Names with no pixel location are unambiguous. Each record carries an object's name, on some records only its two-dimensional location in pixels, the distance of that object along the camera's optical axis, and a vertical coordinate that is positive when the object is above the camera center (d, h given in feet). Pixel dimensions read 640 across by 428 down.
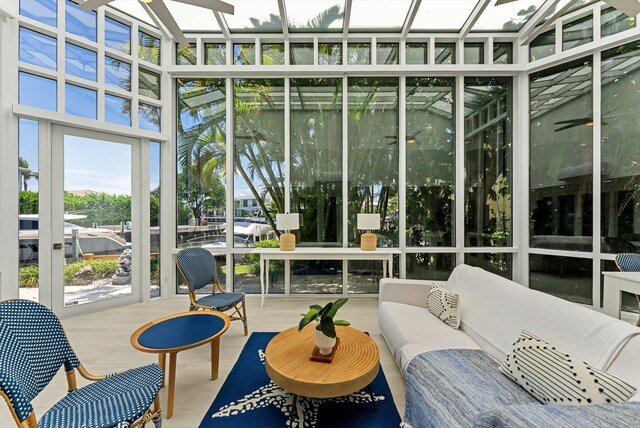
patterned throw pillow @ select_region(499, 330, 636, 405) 3.68 -2.64
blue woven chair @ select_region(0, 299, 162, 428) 3.76 -2.91
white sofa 4.31 -2.58
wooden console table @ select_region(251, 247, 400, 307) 12.58 -2.11
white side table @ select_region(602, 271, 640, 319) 7.63 -2.30
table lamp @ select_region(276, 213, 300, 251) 12.93 -0.68
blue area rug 5.56 -4.60
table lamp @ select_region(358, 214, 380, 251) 12.82 -0.72
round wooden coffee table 4.96 -3.31
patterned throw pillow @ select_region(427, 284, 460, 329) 7.62 -2.92
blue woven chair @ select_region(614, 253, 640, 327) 9.06 -1.79
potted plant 5.62 -2.55
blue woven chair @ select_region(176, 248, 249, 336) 9.13 -2.66
